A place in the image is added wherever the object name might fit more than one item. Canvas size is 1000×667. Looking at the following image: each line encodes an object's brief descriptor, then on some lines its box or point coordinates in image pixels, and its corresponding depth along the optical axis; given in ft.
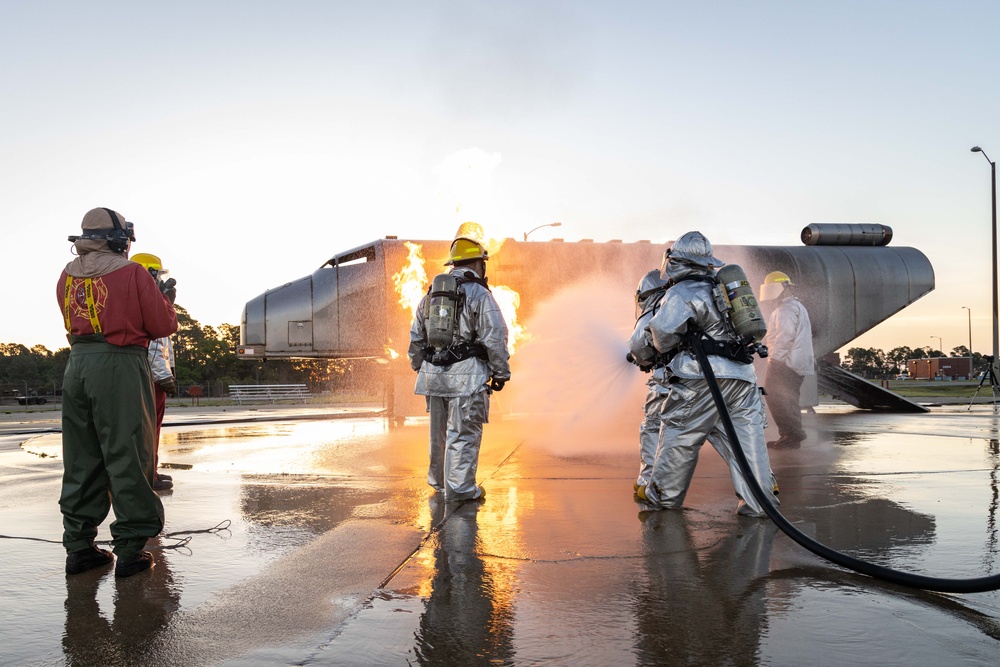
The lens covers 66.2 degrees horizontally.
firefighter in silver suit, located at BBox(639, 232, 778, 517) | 17.71
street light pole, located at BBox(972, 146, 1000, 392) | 88.63
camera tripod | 60.18
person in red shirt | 13.23
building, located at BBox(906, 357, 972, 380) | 323.37
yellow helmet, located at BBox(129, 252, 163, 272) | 25.09
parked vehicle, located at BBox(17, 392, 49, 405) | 136.56
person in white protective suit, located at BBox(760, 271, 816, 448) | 33.06
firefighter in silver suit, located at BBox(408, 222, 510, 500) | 19.70
